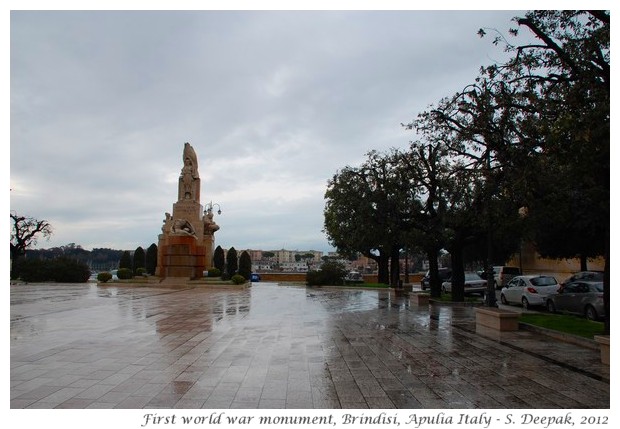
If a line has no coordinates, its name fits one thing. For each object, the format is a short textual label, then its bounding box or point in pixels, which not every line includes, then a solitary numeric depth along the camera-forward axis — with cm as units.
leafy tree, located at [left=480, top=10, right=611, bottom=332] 849
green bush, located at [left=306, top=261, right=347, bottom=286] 3850
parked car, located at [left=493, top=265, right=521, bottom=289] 3347
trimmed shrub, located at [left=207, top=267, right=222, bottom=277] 3562
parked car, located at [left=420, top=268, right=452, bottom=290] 3626
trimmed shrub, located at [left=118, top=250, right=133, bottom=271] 4209
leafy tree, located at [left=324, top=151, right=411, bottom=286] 2142
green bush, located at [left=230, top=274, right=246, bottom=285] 3344
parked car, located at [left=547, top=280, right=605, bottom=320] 1476
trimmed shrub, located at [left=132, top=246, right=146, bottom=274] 4619
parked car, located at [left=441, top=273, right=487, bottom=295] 2672
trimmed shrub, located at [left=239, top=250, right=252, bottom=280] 4272
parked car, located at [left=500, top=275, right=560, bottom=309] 1950
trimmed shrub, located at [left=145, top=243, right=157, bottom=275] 4324
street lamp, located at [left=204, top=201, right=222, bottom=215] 4204
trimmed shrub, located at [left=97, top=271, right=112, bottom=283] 3470
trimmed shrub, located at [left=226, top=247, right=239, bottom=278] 4306
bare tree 4725
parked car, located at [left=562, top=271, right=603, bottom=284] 2084
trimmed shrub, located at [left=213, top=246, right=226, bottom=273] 4294
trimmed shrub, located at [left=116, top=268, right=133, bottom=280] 3656
